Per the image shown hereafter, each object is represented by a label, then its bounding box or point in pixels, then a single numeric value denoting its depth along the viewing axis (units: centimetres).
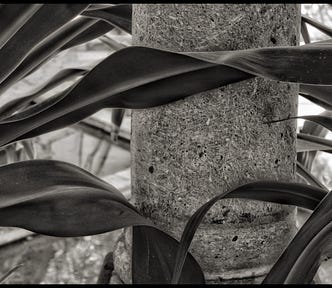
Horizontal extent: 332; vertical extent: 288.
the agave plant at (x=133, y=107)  55
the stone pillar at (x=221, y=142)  65
